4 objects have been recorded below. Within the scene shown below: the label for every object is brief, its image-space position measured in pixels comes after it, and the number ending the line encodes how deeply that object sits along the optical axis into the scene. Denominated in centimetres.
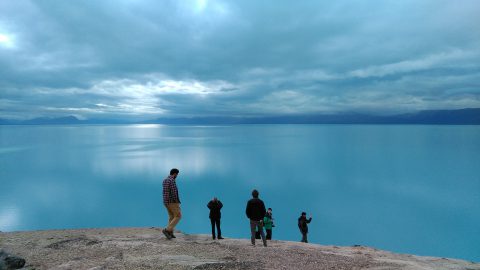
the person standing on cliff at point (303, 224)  1869
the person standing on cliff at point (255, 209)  1292
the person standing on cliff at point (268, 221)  1688
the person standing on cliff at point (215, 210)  1537
